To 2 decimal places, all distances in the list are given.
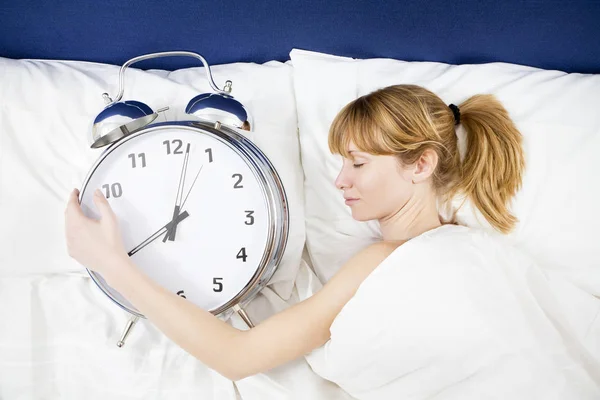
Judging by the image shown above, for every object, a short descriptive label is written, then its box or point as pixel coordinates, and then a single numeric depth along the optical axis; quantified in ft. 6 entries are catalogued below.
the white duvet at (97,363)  3.50
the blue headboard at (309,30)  4.36
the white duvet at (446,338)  3.17
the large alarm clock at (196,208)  3.57
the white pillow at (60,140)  3.93
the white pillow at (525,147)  4.00
